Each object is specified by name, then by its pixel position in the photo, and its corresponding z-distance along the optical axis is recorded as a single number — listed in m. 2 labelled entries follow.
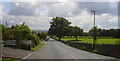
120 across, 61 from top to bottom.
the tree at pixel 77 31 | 140.38
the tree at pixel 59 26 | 138.62
